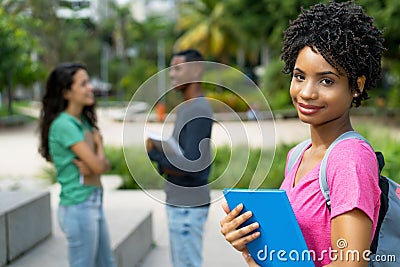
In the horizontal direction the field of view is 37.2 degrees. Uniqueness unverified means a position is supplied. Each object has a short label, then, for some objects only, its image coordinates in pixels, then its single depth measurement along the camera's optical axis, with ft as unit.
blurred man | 9.52
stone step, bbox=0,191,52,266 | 13.79
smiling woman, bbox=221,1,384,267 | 4.58
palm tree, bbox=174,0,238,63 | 128.67
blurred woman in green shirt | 10.94
